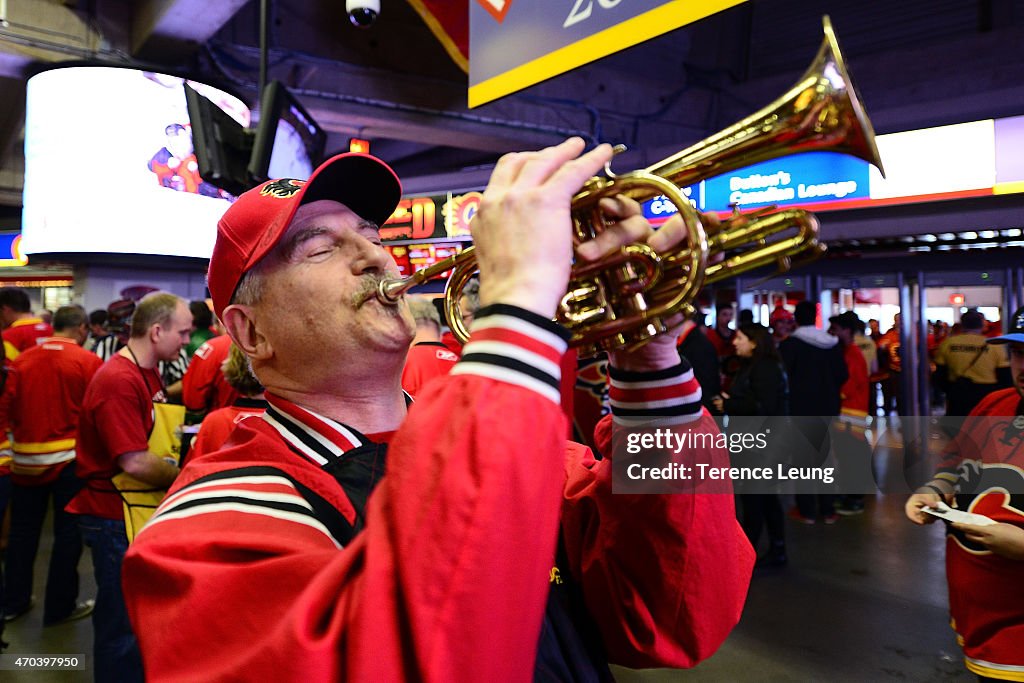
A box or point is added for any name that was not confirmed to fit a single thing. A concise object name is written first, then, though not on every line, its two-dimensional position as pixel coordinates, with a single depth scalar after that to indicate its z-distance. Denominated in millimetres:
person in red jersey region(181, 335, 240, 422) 3732
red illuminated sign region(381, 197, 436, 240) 7984
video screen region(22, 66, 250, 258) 5133
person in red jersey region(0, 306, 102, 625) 4230
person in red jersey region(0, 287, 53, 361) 5781
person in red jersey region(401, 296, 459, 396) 3189
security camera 3900
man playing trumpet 710
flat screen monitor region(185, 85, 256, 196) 3414
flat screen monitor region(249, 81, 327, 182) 3662
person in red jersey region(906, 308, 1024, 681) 2100
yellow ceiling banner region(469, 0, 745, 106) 2521
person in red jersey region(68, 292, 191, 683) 2982
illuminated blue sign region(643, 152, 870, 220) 6812
